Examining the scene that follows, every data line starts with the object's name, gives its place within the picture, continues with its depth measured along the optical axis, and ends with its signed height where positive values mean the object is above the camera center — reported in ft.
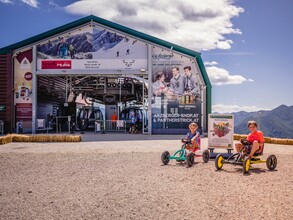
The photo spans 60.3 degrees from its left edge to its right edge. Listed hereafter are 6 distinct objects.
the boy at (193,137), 27.79 -2.74
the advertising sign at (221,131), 31.35 -2.26
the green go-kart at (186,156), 25.17 -4.51
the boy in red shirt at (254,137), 25.28 -2.45
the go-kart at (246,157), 23.87 -4.45
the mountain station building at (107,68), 62.65 +11.46
